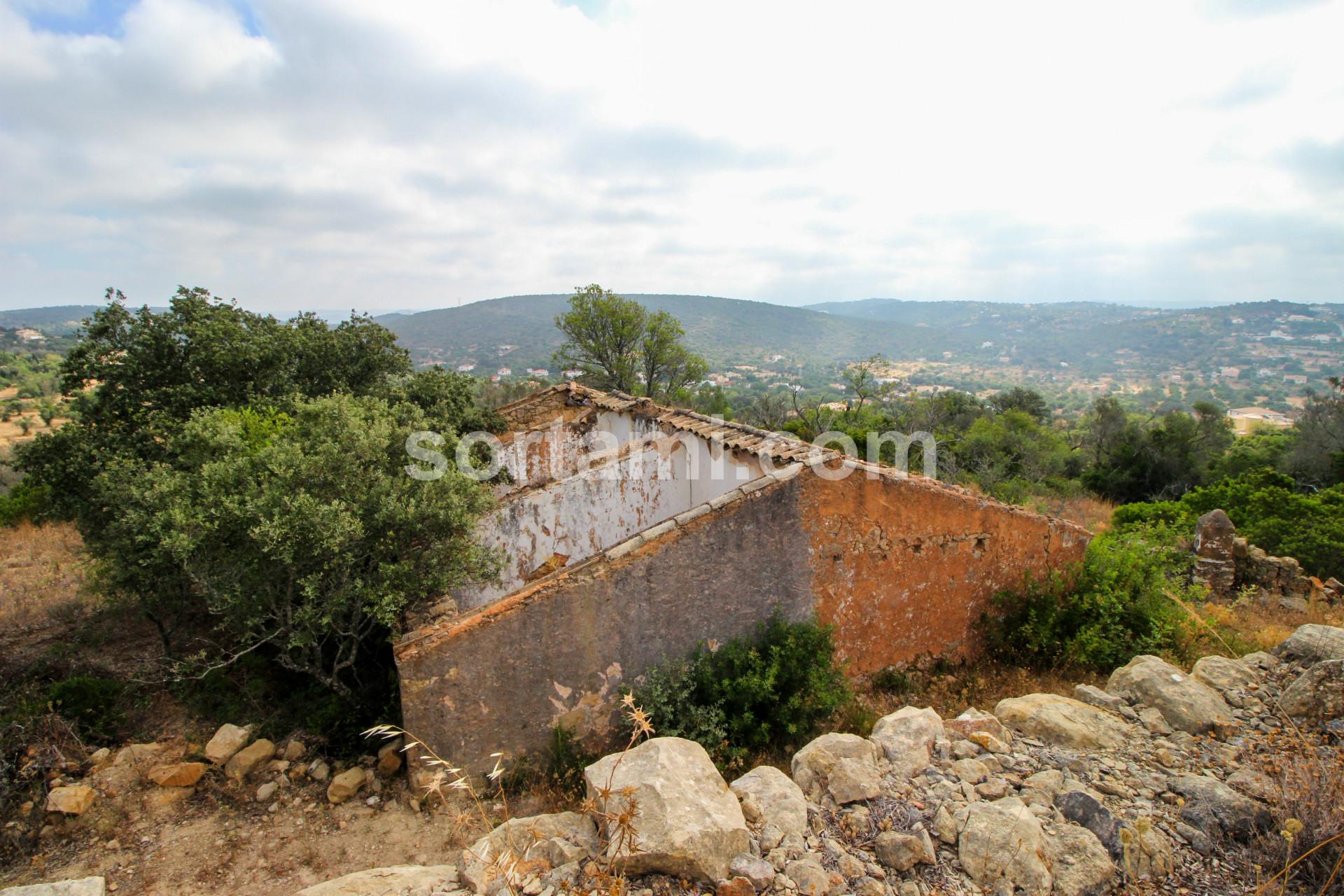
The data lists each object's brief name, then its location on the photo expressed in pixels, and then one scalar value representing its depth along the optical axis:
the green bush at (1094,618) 7.62
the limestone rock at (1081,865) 3.71
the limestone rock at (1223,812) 4.05
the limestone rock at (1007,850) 3.70
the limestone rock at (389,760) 5.77
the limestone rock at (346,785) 5.45
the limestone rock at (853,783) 4.38
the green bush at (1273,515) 12.72
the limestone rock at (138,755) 5.64
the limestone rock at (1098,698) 5.80
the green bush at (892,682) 7.28
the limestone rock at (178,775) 5.43
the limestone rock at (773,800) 4.07
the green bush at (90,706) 5.98
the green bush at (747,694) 5.83
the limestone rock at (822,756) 4.59
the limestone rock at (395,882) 3.75
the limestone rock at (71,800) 5.03
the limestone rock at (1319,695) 5.41
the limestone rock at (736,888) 3.50
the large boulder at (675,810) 3.55
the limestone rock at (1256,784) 4.26
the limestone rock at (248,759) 5.61
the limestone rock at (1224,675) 6.09
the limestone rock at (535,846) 3.65
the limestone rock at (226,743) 5.68
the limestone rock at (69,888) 3.71
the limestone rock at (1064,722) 5.15
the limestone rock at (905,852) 3.82
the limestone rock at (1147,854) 3.81
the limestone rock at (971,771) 4.61
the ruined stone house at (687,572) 5.49
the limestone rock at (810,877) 3.57
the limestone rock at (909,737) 4.75
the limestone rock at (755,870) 3.56
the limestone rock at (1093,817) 3.96
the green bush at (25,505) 14.33
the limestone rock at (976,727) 5.15
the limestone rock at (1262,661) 6.44
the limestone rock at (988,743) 4.96
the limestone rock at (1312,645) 6.17
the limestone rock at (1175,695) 5.39
